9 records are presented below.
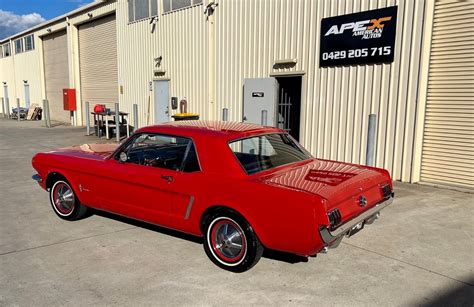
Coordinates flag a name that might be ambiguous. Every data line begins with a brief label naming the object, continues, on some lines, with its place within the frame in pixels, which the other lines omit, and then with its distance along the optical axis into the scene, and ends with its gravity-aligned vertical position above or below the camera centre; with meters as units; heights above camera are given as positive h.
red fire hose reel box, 19.94 +0.08
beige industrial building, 6.98 +0.68
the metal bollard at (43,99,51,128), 19.05 -0.70
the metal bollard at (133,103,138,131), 11.93 -0.46
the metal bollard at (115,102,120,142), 12.70 -0.63
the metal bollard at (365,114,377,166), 6.83 -0.67
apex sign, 7.31 +1.34
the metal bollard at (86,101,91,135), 15.07 -0.71
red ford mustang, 3.24 -0.84
